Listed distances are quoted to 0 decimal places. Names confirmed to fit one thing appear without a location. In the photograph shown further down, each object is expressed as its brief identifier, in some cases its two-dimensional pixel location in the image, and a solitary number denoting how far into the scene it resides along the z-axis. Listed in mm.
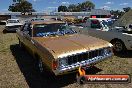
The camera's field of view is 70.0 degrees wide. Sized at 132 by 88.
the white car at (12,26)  8874
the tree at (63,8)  57804
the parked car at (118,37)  3887
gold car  2507
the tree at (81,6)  56329
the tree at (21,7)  43169
